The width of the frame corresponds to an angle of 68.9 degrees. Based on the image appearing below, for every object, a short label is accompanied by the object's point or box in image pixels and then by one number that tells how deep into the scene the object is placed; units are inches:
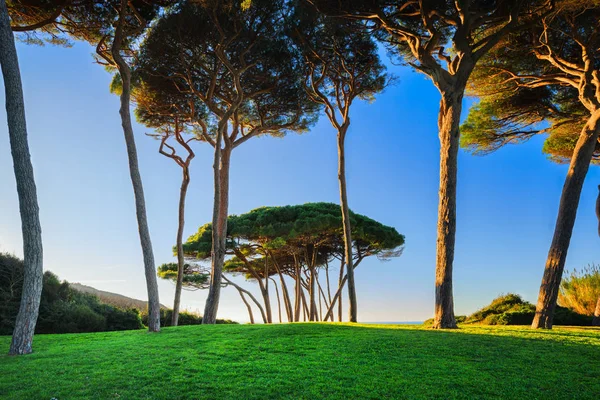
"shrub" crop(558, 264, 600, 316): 555.8
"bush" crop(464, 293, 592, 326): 467.5
